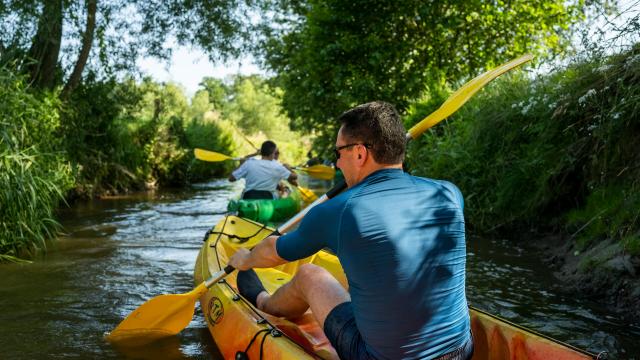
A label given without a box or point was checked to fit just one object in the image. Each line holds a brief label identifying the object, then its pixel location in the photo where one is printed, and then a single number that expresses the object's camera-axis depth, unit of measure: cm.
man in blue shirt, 236
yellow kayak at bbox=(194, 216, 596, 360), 281
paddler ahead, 830
